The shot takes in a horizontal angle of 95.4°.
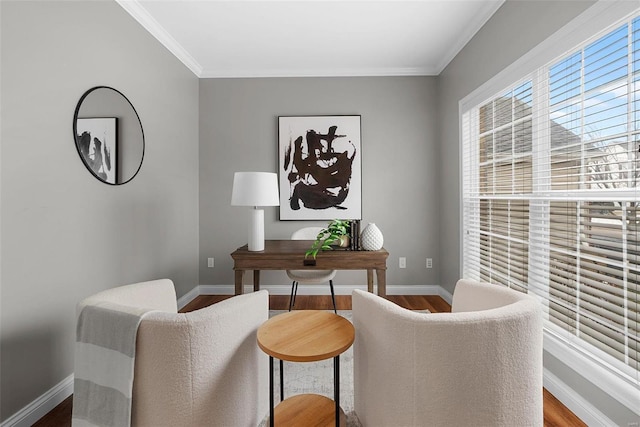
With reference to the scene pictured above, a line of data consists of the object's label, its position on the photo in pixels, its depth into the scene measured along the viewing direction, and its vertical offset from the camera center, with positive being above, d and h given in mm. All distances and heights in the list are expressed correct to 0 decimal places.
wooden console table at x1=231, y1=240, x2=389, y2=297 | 2184 -363
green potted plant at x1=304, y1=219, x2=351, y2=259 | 2277 -179
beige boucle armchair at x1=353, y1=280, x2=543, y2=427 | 917 -503
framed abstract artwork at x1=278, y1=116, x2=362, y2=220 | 3340 +573
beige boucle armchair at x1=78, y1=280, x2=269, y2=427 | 977 -536
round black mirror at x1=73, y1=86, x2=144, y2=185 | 1813 +552
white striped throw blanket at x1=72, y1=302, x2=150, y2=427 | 999 -534
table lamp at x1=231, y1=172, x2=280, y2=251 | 2146 +182
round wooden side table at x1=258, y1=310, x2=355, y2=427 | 1075 -503
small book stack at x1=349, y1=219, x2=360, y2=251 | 2279 -184
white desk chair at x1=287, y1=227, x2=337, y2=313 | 2576 -558
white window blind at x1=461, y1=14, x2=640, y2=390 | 1277 +91
